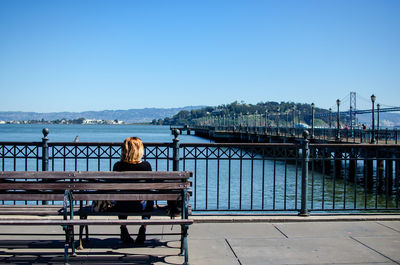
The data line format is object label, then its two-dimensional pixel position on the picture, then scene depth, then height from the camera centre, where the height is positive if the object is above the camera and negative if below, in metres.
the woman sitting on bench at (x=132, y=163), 5.96 -0.55
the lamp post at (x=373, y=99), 39.73 +2.23
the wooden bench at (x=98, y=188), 5.23 -0.78
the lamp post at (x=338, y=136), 44.84 -1.26
